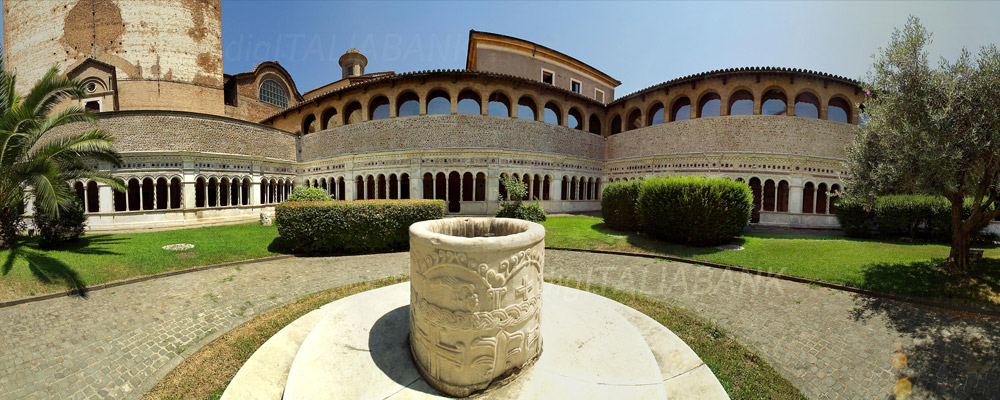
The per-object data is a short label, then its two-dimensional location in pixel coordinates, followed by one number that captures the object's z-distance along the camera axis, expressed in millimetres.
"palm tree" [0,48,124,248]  7688
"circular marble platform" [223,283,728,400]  3201
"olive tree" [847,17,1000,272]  5828
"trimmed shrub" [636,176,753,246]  10234
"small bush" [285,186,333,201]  13438
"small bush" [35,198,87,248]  8852
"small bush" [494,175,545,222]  14398
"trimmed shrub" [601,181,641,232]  12969
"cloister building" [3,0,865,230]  15594
